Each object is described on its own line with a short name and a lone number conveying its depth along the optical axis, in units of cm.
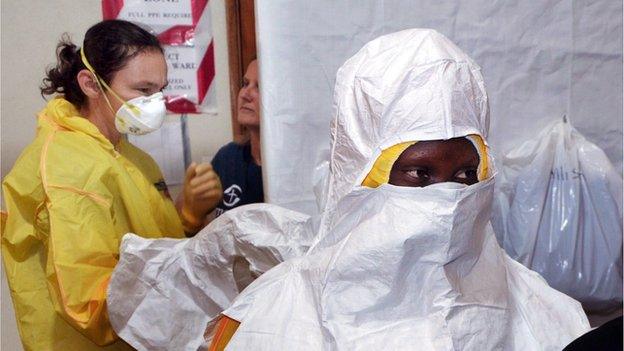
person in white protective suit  86
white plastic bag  152
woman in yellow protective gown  120
